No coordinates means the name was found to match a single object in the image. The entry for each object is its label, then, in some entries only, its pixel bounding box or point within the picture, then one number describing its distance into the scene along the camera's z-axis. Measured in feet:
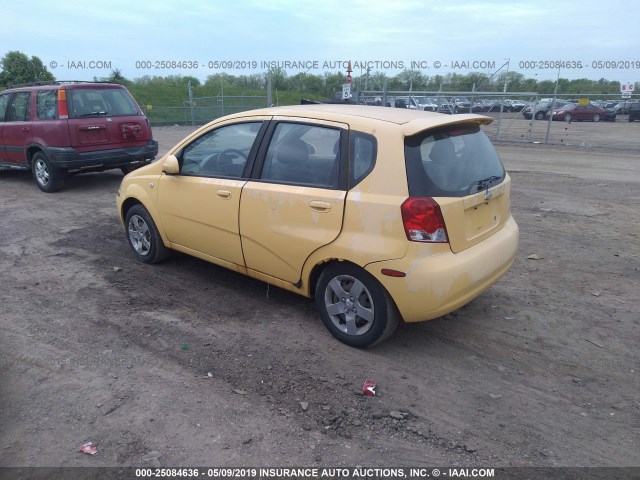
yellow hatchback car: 11.00
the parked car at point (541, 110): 108.58
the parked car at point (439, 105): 63.52
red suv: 27.71
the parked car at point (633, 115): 103.13
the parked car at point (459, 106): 66.64
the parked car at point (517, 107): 124.44
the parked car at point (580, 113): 103.17
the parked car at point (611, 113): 102.89
